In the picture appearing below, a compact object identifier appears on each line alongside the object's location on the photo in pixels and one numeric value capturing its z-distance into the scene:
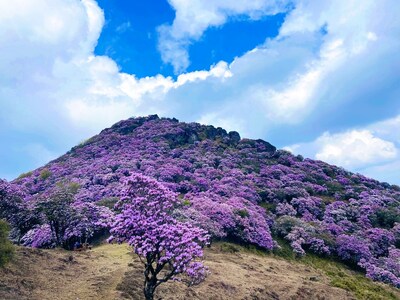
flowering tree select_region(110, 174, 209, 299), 16.05
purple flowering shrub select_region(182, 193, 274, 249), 38.66
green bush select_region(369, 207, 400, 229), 55.28
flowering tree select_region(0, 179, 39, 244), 29.20
